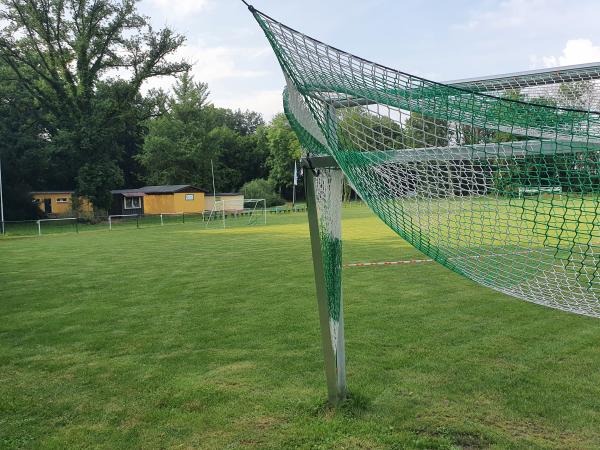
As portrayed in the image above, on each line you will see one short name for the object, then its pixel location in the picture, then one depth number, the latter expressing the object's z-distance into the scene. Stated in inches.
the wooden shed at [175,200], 1639.8
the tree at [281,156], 2364.7
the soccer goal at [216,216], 1157.6
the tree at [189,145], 1971.0
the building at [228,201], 1712.6
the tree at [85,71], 1412.4
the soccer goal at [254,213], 1162.5
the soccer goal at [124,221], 1314.0
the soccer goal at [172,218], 1341.3
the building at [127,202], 1766.7
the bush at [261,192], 1974.7
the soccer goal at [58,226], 1119.8
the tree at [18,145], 1481.3
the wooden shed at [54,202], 1621.6
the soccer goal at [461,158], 107.5
